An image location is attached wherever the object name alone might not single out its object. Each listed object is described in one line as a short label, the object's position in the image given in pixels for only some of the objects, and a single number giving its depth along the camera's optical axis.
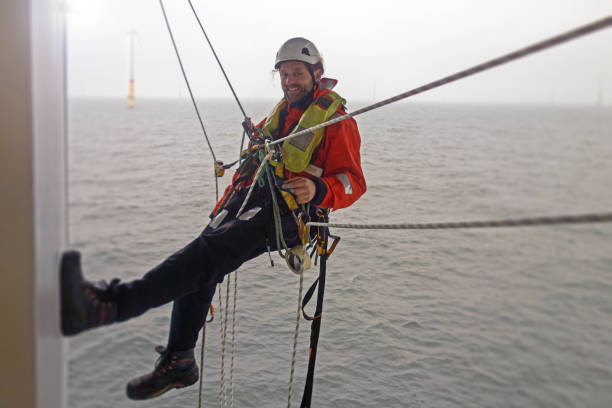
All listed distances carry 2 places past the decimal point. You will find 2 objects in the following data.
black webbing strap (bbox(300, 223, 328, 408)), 2.34
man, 1.58
